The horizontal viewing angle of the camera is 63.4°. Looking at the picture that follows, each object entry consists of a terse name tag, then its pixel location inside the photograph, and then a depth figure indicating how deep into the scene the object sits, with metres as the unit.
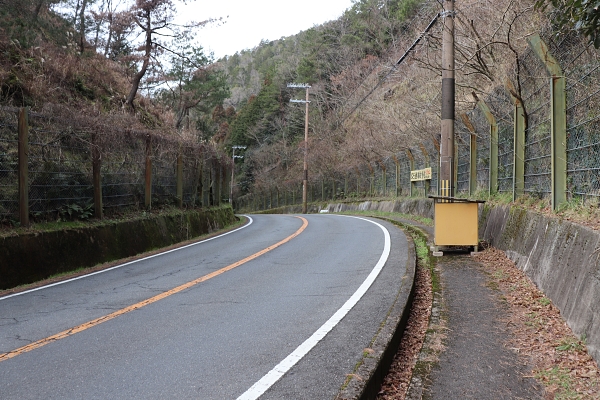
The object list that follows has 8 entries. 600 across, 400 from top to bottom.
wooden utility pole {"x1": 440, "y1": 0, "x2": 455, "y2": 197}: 10.50
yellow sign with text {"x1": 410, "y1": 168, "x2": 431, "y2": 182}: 20.35
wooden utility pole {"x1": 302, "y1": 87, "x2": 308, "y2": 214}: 39.47
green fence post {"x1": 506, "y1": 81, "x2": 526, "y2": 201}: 9.59
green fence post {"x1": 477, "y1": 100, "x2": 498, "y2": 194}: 11.40
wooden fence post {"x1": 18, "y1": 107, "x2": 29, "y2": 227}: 9.46
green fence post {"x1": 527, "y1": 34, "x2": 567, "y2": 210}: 6.91
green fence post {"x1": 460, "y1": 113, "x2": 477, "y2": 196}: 13.54
